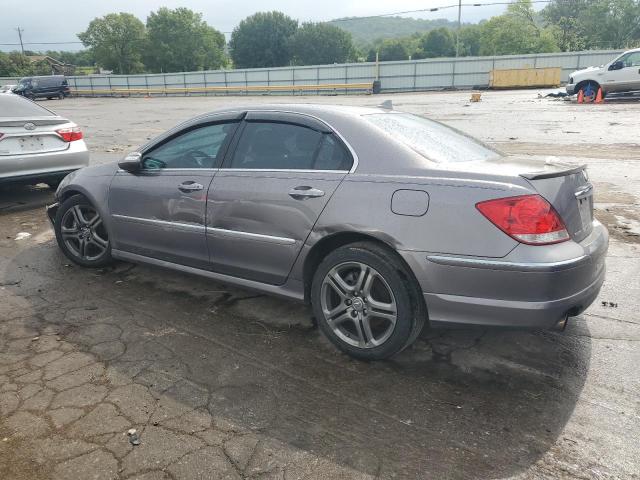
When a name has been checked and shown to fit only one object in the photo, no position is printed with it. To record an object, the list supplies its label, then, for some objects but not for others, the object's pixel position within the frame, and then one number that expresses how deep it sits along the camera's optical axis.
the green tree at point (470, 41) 133.62
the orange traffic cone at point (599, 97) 20.44
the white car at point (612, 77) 19.33
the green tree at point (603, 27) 89.00
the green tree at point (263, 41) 98.12
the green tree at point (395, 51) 133.15
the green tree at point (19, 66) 90.75
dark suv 41.88
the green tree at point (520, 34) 94.75
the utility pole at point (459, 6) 59.29
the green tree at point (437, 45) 133.12
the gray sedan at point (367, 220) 2.74
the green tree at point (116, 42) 101.25
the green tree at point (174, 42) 102.44
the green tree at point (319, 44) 99.25
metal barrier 36.78
